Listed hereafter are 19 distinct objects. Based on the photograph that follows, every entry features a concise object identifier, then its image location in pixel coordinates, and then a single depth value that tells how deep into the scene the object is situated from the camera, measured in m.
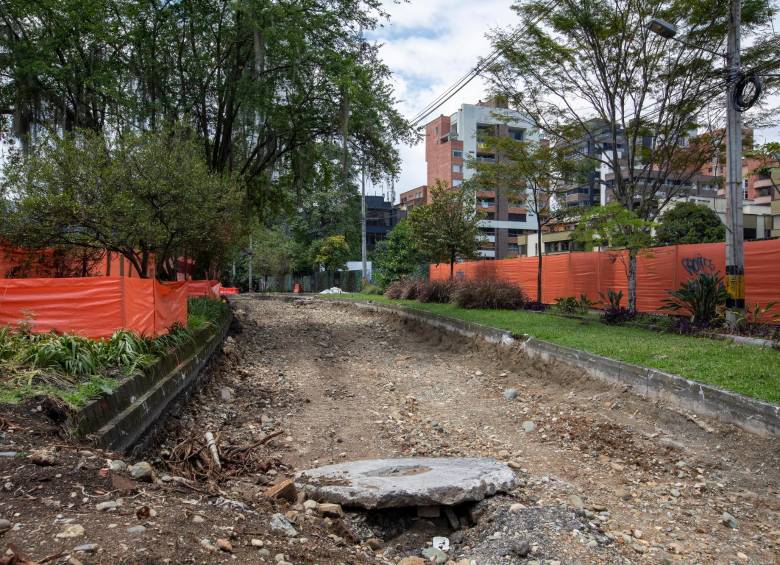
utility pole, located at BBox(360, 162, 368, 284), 36.06
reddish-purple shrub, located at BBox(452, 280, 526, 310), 17.66
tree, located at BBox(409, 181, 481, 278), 21.47
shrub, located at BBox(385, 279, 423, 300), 24.75
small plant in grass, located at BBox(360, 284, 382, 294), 33.83
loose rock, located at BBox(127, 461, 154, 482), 4.01
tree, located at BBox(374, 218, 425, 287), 35.12
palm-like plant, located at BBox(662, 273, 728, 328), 10.89
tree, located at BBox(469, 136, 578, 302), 15.68
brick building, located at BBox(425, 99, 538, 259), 59.56
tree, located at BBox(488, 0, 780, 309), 12.08
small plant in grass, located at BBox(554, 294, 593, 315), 15.39
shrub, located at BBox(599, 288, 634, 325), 12.54
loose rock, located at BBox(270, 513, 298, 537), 3.65
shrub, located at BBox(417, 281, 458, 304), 21.19
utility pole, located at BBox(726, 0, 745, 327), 9.98
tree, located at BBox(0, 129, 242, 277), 9.05
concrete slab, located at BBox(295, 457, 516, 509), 4.57
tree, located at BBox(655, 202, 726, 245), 29.77
